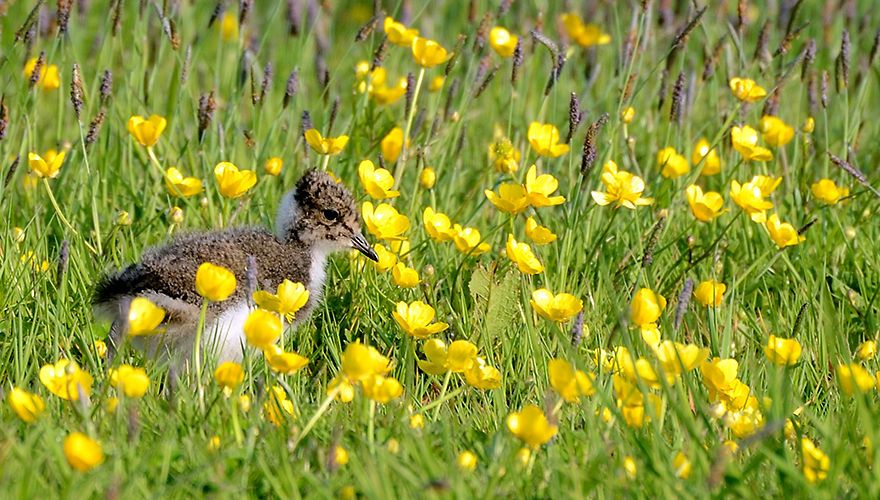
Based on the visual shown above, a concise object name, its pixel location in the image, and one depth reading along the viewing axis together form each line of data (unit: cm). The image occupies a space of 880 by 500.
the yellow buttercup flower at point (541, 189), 915
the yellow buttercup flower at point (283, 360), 680
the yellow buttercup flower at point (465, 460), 642
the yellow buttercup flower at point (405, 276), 885
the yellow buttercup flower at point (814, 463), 645
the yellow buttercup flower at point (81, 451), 581
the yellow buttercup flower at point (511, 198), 917
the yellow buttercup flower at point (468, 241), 913
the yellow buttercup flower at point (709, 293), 873
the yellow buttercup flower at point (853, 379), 673
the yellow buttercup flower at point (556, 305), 795
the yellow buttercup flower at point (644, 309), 757
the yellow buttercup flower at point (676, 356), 698
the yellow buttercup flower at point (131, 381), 659
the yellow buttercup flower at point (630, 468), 648
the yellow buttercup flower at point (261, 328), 674
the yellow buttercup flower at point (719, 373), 730
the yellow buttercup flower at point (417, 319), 791
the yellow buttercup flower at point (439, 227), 912
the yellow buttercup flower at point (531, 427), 631
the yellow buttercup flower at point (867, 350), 853
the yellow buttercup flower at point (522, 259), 862
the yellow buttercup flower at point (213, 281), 693
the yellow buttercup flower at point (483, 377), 760
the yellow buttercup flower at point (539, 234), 889
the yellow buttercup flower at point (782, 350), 735
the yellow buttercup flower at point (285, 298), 738
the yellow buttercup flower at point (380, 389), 670
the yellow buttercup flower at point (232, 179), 929
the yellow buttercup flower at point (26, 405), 657
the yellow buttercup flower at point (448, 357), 758
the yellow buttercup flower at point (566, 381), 668
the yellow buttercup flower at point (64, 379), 677
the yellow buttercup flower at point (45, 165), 924
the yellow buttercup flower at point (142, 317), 670
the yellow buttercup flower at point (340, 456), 626
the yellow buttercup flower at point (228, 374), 672
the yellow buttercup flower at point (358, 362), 659
